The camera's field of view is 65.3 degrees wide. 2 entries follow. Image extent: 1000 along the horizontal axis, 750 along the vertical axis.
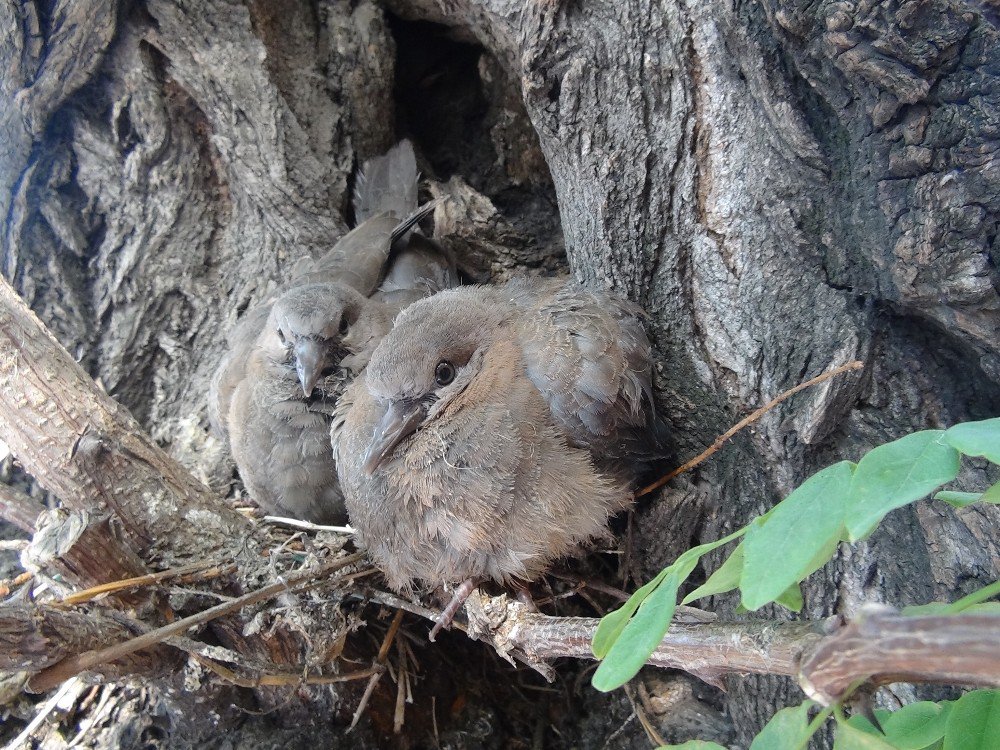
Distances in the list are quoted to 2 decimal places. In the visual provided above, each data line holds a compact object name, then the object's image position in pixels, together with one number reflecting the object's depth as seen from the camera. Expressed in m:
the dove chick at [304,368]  0.25
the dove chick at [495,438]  0.18
